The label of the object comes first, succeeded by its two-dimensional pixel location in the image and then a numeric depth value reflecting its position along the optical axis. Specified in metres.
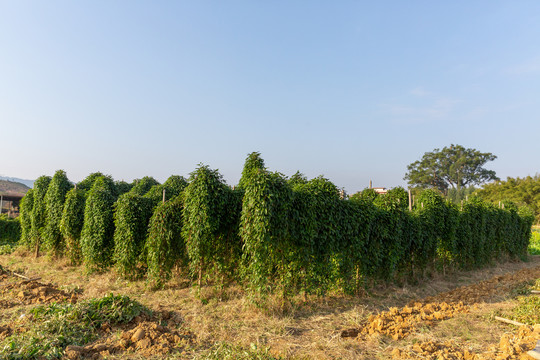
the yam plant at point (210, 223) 6.11
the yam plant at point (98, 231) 8.55
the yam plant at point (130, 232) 7.70
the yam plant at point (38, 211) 11.61
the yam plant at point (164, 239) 6.96
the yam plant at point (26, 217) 12.52
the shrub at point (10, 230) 16.55
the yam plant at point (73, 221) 9.73
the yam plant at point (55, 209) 10.54
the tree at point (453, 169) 51.44
